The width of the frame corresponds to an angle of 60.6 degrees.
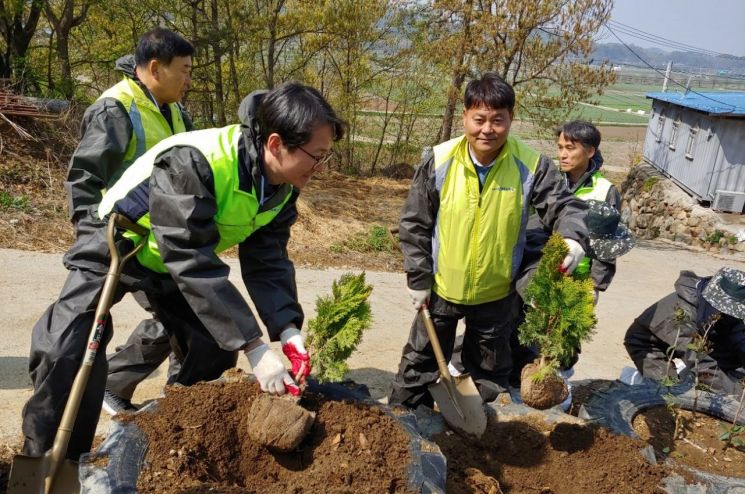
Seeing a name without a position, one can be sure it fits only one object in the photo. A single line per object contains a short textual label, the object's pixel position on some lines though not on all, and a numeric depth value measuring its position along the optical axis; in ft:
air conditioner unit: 47.39
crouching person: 11.80
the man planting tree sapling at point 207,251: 7.47
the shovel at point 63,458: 7.07
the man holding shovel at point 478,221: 10.77
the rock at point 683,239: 46.32
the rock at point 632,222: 55.47
